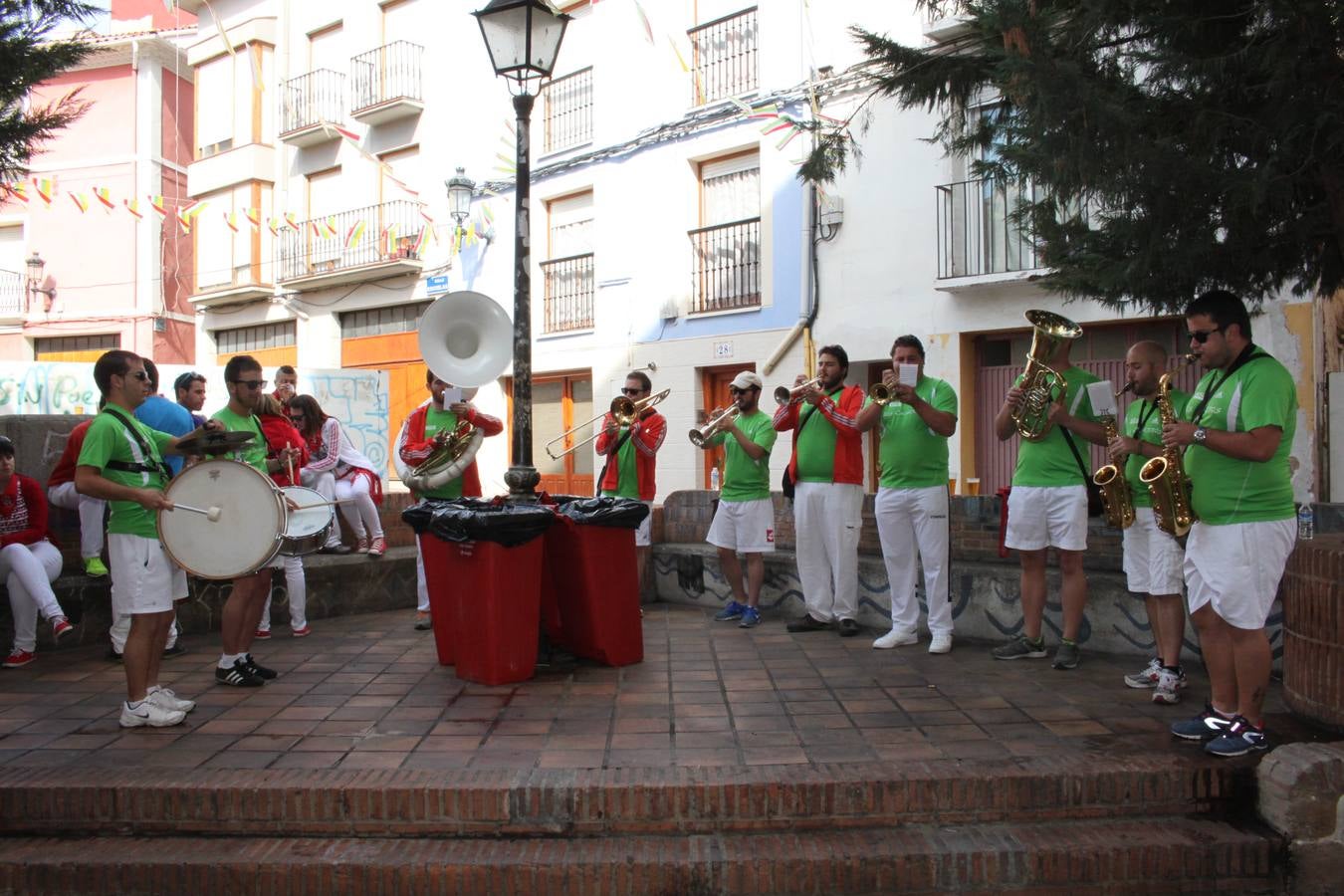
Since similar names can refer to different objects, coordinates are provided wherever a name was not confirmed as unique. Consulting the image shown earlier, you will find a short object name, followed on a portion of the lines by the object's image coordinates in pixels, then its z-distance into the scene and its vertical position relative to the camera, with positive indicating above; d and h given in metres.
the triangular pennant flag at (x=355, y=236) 20.67 +4.19
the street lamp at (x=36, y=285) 25.92 +4.04
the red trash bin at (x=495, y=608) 5.44 -0.91
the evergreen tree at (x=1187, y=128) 4.13 +1.30
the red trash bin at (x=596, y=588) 5.87 -0.87
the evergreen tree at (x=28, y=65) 6.26 +2.36
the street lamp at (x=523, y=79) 6.13 +2.30
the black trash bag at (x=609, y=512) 5.85 -0.42
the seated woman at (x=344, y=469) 8.23 -0.22
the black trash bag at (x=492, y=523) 5.34 -0.44
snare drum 5.92 -0.46
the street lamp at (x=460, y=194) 18.14 +4.38
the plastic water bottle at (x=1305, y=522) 5.56 -0.50
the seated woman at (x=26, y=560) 6.20 -0.70
